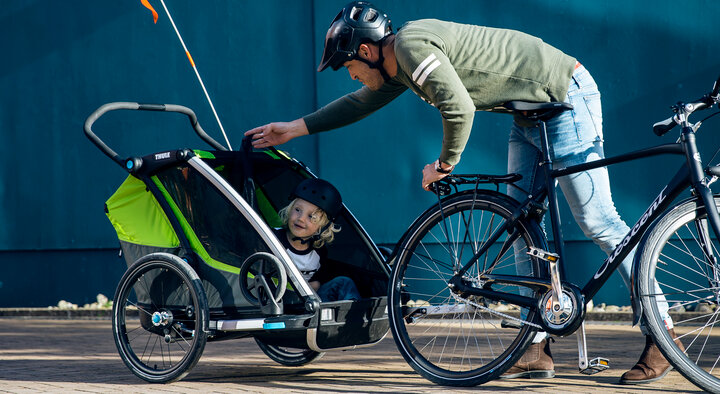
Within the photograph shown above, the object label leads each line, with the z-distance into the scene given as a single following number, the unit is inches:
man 292.0
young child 335.3
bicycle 263.3
